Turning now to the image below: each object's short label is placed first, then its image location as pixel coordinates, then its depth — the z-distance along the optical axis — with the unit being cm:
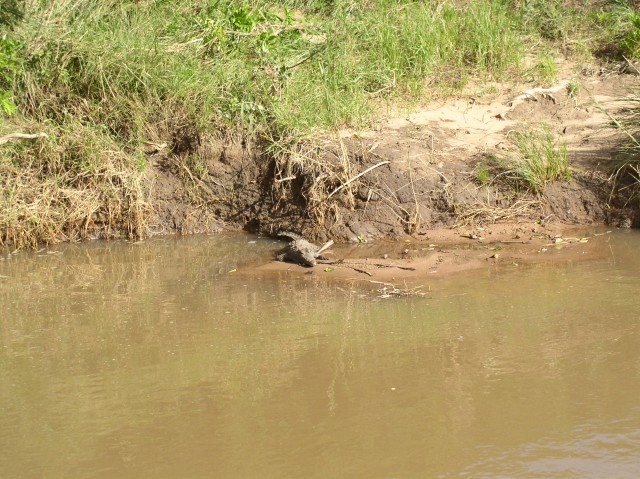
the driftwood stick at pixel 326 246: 1273
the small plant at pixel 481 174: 1371
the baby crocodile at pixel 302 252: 1213
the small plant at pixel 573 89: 1534
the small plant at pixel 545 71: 1583
